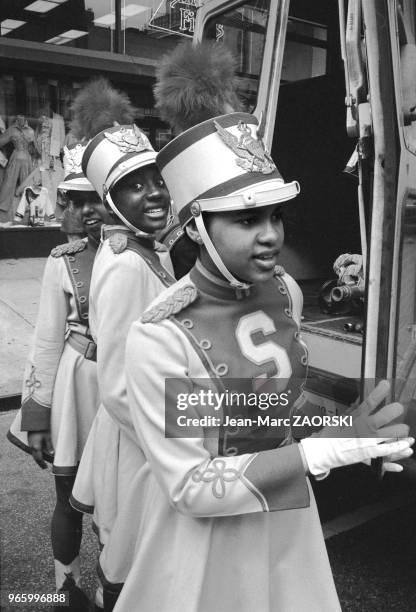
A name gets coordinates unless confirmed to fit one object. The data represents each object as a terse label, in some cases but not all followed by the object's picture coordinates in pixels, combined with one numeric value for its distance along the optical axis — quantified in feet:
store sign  25.52
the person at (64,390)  8.67
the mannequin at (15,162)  31.48
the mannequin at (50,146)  32.24
